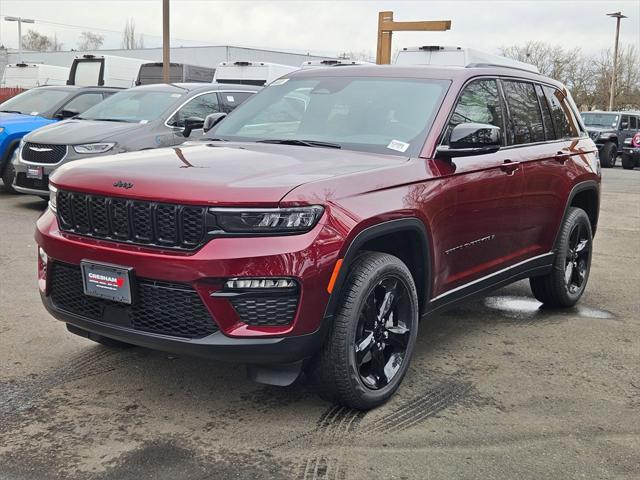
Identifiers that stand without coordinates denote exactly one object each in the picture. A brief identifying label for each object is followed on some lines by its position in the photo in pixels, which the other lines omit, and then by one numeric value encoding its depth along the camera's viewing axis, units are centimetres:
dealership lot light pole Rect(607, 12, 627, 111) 4466
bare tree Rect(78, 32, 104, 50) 10281
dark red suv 330
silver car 930
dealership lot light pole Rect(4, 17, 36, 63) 5266
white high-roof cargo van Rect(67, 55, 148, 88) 2083
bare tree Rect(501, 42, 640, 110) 5114
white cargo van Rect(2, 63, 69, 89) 2484
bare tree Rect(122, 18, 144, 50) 9806
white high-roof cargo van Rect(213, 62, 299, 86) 1778
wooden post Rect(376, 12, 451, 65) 1992
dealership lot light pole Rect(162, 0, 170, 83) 2009
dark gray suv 2347
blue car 1068
